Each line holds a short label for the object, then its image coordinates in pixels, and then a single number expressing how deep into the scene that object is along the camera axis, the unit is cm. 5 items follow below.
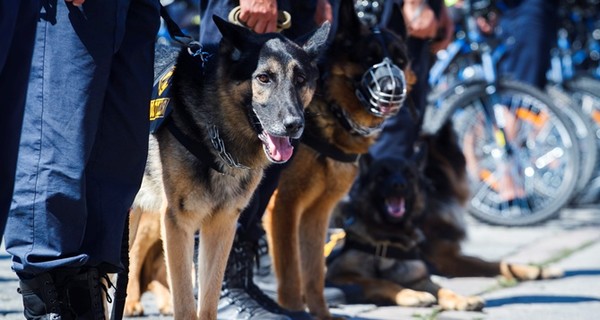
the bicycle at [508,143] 1317
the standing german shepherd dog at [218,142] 600
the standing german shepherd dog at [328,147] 768
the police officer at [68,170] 492
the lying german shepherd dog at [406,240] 878
